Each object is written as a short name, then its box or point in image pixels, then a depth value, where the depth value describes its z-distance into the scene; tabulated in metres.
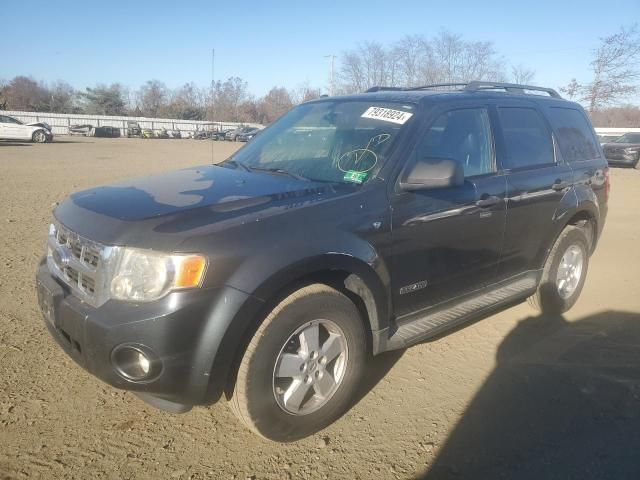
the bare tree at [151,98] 86.81
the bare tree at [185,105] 78.50
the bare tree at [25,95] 76.19
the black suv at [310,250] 2.21
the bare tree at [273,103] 78.00
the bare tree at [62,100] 78.38
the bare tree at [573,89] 31.89
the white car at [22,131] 27.29
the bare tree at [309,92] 54.42
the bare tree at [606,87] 30.19
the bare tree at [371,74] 36.12
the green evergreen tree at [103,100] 82.31
